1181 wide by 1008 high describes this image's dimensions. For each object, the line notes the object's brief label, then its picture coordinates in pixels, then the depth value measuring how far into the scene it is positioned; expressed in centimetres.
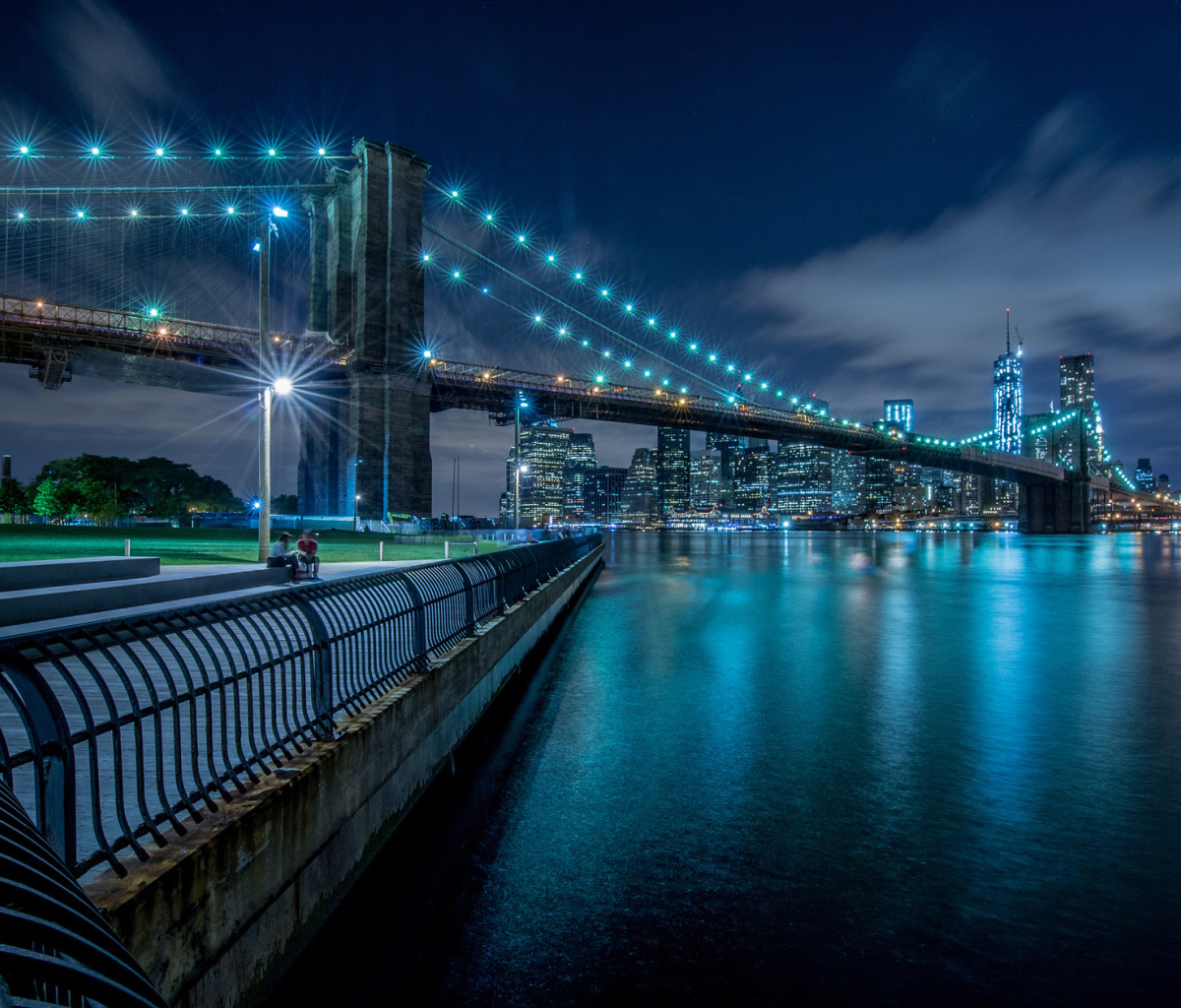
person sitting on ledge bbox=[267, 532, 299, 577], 1752
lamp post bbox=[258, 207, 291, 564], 1972
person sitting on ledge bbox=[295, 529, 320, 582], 1800
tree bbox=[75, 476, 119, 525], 7556
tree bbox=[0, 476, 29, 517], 8731
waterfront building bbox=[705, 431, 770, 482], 9762
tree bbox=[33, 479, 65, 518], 7699
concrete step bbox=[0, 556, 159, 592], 1180
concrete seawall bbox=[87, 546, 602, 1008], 316
